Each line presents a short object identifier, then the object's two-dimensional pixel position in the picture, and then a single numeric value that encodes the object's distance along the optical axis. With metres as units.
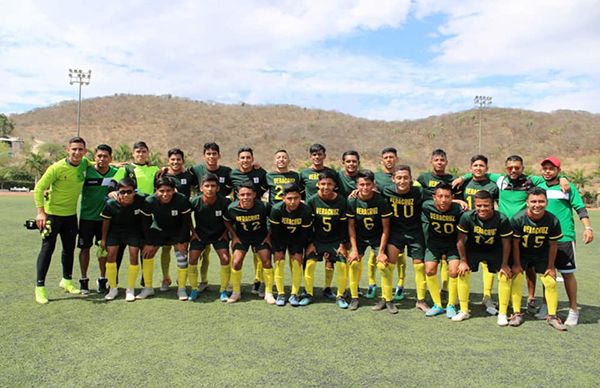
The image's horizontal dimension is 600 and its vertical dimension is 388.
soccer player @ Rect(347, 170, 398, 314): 5.38
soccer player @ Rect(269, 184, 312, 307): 5.55
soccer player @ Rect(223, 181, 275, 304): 5.64
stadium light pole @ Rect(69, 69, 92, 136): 39.41
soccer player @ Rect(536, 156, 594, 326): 5.05
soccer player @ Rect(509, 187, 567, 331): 4.86
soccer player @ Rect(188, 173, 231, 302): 5.75
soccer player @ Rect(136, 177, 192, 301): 5.68
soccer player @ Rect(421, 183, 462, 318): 5.19
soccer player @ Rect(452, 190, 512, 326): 4.99
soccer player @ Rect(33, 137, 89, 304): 5.40
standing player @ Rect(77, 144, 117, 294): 5.79
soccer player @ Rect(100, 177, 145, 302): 5.57
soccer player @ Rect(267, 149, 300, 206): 6.30
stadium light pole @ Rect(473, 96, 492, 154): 42.50
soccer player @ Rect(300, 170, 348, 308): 5.58
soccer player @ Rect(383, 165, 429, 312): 5.53
